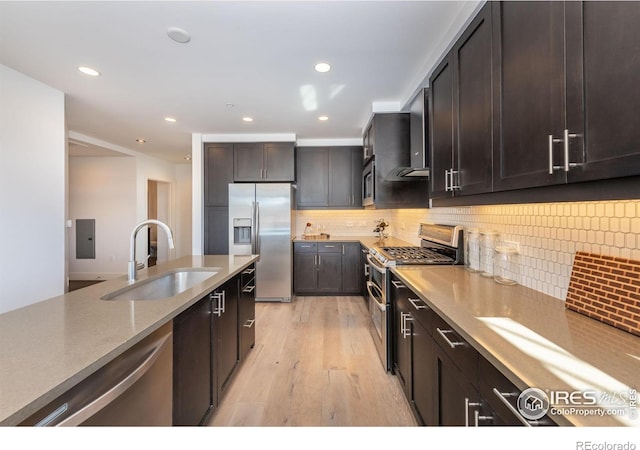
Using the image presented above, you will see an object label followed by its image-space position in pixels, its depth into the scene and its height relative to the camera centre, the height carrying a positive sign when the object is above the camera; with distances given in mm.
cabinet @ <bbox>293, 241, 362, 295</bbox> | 4469 -696
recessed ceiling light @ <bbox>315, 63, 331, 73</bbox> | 2400 +1418
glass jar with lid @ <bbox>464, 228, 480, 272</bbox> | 1929 -191
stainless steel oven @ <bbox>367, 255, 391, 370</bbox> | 2254 -777
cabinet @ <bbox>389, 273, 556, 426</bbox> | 814 -617
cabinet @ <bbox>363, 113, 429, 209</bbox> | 3174 +771
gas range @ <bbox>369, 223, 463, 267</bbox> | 2137 -253
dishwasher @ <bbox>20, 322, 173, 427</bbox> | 734 -530
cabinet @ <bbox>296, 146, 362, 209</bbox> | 4730 +884
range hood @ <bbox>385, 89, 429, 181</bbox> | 2227 +746
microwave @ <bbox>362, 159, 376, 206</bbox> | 3409 +587
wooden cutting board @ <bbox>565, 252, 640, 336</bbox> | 917 -251
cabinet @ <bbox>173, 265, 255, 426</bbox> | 1329 -758
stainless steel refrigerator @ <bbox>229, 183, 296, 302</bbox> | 4223 -105
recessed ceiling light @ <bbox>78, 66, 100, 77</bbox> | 2453 +1436
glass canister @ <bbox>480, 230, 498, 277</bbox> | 1763 -164
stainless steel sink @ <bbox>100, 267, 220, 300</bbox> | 1578 -398
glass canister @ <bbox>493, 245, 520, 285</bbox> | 1619 -254
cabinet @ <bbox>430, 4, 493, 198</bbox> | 1310 +622
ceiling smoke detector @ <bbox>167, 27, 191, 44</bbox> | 1923 +1391
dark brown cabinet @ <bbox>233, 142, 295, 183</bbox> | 4473 +1080
